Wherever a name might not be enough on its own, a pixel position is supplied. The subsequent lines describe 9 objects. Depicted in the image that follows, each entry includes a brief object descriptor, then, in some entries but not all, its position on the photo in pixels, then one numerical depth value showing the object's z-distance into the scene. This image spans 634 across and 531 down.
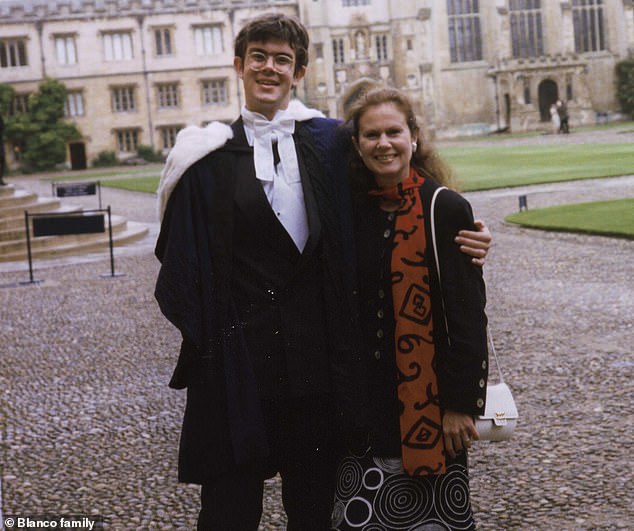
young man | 2.55
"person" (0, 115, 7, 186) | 14.92
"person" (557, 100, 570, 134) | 40.38
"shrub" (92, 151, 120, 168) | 45.19
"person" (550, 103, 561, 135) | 41.81
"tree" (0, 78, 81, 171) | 42.72
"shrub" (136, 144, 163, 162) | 45.06
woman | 2.47
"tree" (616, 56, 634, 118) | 47.47
